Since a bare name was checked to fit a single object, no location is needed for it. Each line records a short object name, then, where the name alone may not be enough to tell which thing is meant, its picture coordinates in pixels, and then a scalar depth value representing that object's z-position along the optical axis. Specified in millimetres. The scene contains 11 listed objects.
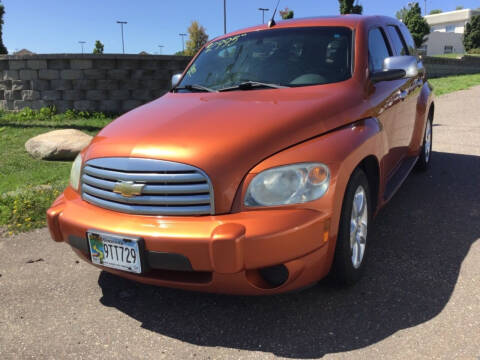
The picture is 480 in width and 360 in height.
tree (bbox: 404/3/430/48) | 44531
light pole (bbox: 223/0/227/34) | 33212
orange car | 2176
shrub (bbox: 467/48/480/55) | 47638
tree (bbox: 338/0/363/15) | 34291
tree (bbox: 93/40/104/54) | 83000
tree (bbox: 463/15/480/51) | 51825
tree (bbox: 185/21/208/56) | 66438
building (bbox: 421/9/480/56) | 67000
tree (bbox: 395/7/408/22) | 79000
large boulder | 6566
